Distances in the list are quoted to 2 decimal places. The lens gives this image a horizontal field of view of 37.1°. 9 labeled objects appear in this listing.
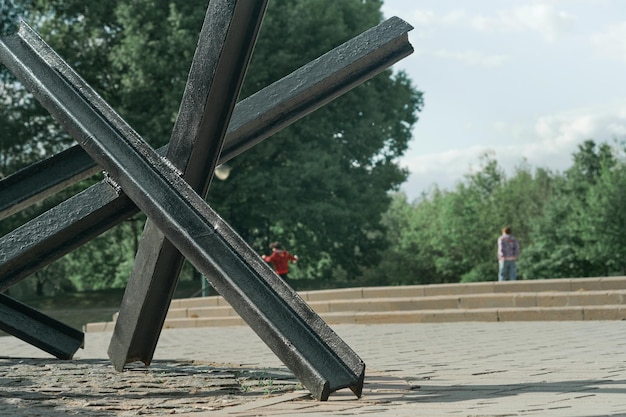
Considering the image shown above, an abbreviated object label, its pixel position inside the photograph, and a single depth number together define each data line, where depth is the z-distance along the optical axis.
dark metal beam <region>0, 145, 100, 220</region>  6.61
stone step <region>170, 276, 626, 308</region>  16.81
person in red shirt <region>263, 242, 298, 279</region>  21.12
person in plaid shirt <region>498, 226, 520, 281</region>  21.62
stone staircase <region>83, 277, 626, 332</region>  14.30
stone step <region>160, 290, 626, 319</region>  14.63
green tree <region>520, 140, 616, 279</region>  34.69
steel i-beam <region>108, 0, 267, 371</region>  5.84
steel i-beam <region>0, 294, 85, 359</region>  7.96
